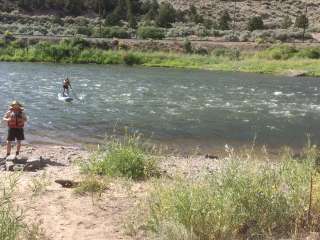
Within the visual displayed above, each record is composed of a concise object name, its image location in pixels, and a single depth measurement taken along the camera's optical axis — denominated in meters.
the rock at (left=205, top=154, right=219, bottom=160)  18.48
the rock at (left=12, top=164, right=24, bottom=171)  14.09
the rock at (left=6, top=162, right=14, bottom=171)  14.36
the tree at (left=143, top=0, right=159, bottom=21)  104.44
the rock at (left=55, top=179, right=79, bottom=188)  12.02
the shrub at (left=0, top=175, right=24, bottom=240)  6.88
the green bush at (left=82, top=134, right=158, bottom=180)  12.59
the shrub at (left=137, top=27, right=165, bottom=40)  78.06
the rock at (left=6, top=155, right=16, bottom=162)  15.11
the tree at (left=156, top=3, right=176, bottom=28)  95.62
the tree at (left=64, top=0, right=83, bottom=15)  115.25
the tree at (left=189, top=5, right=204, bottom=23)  103.31
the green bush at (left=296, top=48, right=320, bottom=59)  64.81
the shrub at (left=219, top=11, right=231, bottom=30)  94.88
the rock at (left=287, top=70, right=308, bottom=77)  55.69
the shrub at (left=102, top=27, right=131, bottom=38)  79.62
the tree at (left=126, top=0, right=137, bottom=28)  92.19
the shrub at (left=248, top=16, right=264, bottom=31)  93.50
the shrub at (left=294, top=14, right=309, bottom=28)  91.04
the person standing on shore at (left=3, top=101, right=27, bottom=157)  16.59
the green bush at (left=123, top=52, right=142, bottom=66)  64.19
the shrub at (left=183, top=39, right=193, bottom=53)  69.21
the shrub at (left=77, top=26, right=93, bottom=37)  82.44
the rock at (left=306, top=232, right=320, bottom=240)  7.53
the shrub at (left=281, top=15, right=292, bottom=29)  95.64
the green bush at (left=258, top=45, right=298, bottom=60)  65.12
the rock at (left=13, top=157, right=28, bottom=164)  14.91
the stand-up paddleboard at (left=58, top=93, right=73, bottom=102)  31.70
